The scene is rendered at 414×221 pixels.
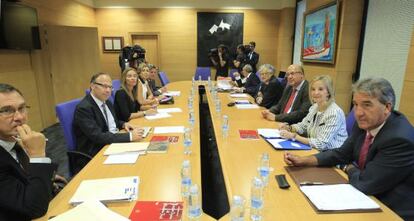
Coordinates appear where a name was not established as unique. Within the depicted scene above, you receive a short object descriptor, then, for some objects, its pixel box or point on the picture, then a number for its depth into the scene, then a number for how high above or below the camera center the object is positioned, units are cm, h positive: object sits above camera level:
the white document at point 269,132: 226 -62
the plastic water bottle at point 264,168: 146 -63
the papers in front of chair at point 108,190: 125 -65
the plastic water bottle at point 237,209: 104 -58
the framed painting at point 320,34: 455 +51
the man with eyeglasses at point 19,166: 109 -49
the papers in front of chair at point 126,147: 188 -64
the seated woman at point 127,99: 292 -46
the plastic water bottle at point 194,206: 112 -61
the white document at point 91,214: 109 -64
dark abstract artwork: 758 +83
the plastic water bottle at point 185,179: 133 -61
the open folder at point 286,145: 198 -63
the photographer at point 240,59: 700 +2
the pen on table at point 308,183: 142 -64
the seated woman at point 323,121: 200 -46
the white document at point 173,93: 450 -59
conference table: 118 -66
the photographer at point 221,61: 734 -4
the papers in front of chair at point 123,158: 171 -65
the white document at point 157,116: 289 -63
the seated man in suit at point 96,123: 207 -52
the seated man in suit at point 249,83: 478 -42
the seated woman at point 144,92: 347 -46
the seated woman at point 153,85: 452 -47
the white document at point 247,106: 347 -60
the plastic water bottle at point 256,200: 113 -61
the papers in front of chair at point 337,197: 121 -64
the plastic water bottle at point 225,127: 227 -57
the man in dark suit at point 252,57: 706 +8
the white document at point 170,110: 320 -62
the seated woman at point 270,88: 375 -38
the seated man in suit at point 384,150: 130 -44
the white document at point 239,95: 438 -58
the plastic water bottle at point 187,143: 188 -59
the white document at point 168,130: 238 -63
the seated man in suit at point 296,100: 286 -43
